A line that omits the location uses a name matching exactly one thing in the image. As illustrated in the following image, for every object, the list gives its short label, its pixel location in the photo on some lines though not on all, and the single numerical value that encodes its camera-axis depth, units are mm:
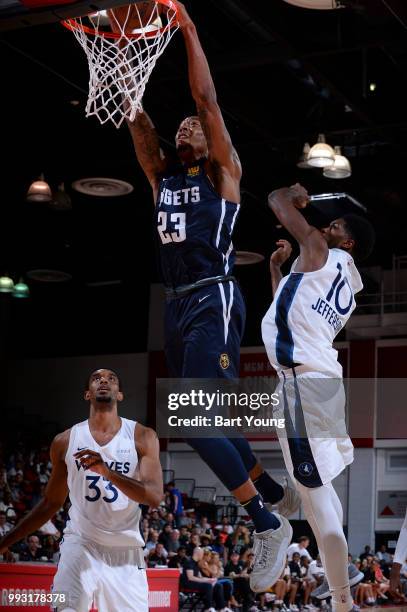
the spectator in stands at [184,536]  17288
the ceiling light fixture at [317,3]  9492
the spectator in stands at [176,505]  20234
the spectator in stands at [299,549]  19009
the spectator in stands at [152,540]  16141
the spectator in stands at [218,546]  17942
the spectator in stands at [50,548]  14575
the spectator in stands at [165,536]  16781
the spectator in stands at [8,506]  16250
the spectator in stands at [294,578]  17078
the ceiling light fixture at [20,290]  23312
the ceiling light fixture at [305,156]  14222
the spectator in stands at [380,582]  18719
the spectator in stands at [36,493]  19938
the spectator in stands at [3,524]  14352
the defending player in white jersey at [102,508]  6156
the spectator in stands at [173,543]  16625
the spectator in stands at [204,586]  15102
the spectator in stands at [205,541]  16978
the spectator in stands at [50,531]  15894
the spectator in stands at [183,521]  20031
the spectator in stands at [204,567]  15797
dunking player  5207
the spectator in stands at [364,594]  18141
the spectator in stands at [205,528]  18938
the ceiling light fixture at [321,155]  13625
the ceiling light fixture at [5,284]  22611
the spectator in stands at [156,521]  17953
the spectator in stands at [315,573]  18003
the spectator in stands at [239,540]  18516
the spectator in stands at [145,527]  16266
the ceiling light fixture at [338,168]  14500
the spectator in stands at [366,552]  20878
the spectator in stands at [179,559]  15500
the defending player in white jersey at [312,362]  5688
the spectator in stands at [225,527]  19984
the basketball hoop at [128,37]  5844
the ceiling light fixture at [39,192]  15250
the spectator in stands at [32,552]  14125
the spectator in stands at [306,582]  17484
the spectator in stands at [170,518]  18245
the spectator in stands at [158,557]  15680
